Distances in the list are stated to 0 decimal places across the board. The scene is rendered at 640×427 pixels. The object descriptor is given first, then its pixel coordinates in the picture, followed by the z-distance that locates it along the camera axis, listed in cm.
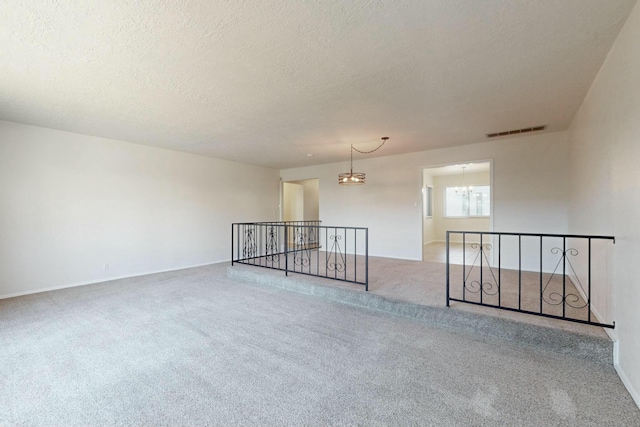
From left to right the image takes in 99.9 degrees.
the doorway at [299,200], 1057
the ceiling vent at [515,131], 444
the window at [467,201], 929
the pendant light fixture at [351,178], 509
